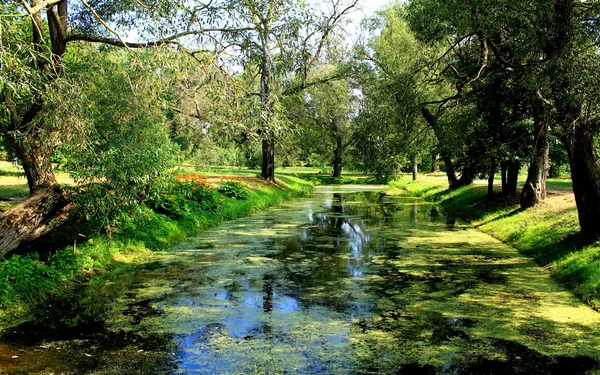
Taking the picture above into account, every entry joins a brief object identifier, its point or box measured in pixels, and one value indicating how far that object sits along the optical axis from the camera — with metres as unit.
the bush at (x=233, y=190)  17.37
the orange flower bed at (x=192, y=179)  14.95
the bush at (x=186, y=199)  12.16
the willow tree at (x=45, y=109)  6.54
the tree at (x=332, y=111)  24.94
